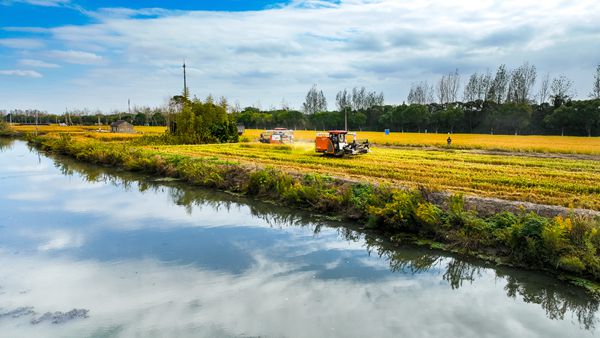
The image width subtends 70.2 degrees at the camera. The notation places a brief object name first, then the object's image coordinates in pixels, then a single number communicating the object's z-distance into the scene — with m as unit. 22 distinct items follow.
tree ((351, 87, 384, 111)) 111.44
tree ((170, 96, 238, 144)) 46.06
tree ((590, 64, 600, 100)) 68.25
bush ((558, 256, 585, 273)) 8.83
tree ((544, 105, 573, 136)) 60.00
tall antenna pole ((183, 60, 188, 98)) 46.44
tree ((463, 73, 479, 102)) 87.31
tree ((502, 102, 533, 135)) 66.31
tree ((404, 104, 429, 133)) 77.99
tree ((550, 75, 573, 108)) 70.84
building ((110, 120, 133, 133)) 83.75
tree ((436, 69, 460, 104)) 95.38
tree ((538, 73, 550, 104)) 79.88
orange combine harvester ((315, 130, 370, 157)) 26.50
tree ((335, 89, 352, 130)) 110.80
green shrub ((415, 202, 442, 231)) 11.34
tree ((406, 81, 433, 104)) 101.88
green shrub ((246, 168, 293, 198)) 16.95
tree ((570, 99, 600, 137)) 57.03
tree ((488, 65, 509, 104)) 83.75
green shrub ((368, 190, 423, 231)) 11.86
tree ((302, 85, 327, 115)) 118.06
